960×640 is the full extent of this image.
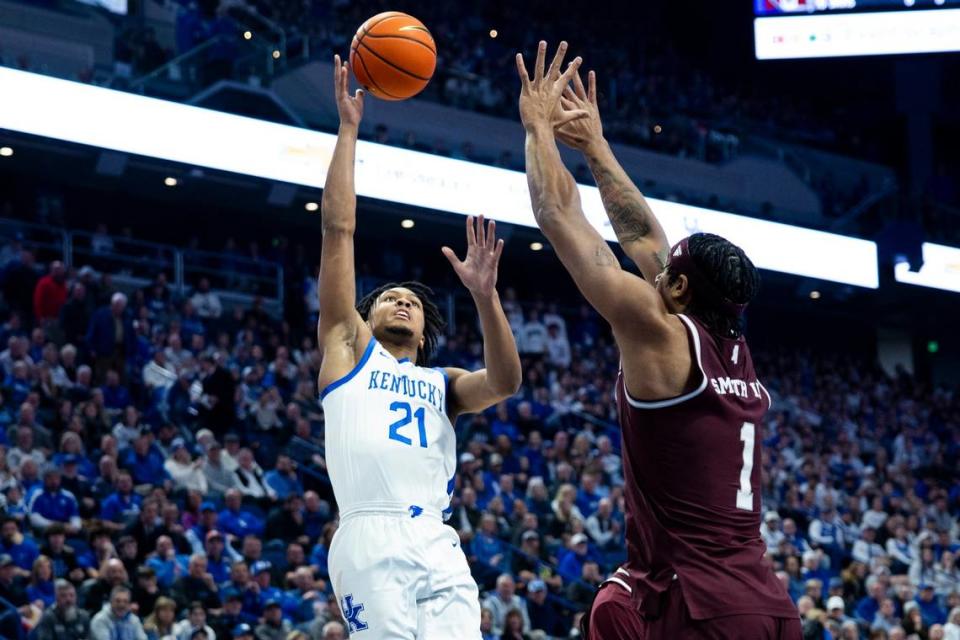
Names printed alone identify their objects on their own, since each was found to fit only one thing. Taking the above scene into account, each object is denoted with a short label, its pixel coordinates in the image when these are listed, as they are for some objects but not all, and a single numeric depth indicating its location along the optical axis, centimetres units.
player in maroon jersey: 414
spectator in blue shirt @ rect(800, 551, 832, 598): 1683
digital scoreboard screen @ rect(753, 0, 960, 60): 2291
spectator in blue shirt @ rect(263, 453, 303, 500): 1462
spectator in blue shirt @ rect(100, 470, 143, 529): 1253
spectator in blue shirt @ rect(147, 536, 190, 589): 1180
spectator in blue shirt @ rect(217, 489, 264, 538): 1334
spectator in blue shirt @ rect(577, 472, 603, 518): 1666
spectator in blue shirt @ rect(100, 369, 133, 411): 1494
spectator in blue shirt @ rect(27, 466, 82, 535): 1220
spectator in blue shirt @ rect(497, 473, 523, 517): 1577
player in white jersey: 532
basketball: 685
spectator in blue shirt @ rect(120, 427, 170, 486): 1352
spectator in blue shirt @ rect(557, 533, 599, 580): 1500
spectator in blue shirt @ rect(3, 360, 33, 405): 1429
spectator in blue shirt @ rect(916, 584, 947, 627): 1719
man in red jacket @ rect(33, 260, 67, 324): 1644
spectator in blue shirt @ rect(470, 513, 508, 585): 1424
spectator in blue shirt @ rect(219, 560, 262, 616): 1203
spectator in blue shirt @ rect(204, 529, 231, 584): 1234
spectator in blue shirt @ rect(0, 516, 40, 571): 1148
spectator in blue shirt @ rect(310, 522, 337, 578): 1327
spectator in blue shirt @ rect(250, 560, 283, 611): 1223
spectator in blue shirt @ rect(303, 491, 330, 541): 1397
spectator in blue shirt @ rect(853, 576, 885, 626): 1670
